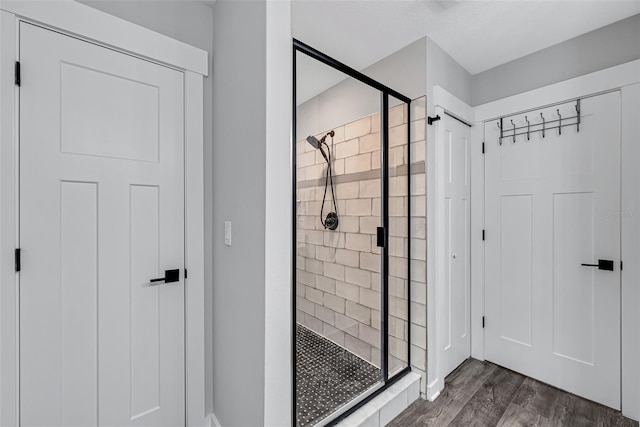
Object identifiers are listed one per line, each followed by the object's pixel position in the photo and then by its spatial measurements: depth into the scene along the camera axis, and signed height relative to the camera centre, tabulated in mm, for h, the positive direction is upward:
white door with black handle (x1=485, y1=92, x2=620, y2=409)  1888 -269
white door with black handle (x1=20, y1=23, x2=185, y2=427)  1198 -98
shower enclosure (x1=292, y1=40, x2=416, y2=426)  1625 -168
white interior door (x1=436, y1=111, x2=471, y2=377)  2117 -221
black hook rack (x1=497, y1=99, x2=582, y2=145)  2016 +667
